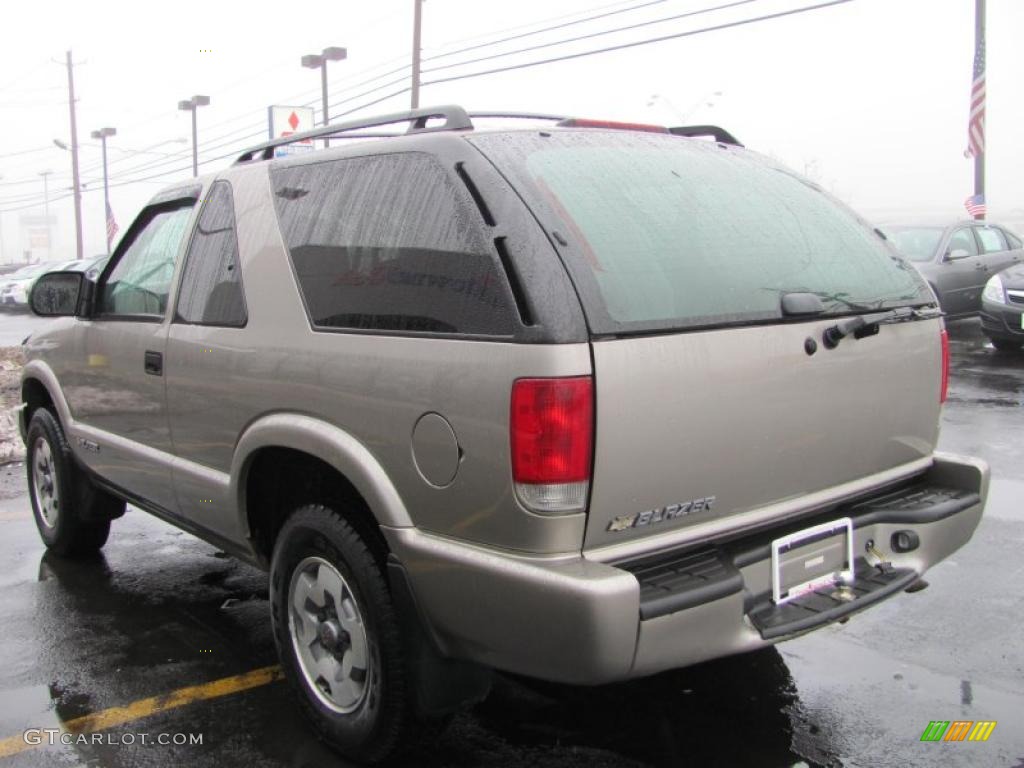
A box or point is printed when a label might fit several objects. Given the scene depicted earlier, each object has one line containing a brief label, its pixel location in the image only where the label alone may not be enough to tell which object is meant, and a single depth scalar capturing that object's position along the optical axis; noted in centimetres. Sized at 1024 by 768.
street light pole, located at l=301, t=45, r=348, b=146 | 2953
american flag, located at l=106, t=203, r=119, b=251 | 4222
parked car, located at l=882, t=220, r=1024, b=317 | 1308
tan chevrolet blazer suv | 238
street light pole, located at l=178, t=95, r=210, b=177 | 3881
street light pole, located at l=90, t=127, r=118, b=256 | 5216
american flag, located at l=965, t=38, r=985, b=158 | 2017
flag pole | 2025
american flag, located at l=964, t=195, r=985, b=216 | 2117
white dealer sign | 2189
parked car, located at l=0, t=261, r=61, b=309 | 3111
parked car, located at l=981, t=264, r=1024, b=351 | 1117
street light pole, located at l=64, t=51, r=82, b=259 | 4941
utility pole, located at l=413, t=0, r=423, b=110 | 2531
